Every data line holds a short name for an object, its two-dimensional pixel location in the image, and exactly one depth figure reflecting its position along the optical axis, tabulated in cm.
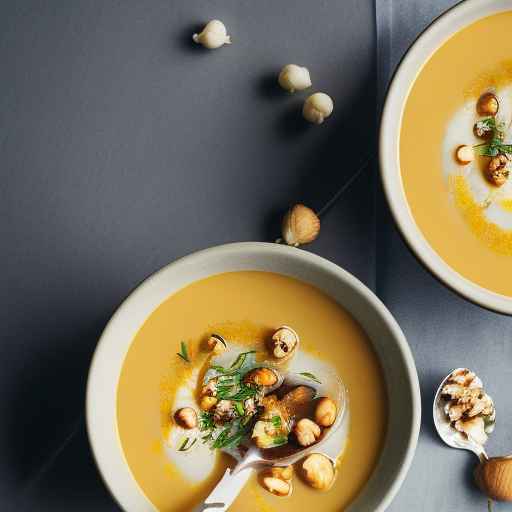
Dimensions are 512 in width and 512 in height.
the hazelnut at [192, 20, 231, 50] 89
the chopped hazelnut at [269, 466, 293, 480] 81
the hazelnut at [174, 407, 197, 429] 80
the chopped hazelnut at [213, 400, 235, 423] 81
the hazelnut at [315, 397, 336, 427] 80
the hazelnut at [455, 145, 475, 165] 84
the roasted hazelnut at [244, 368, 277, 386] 80
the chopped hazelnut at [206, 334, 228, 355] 79
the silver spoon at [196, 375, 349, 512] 80
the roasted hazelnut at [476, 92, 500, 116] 84
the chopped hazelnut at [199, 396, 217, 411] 80
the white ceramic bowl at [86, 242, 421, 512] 77
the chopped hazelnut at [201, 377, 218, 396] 81
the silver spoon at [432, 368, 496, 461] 90
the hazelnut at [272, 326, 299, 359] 79
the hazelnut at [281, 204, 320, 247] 86
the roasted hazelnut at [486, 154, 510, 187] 84
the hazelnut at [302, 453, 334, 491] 80
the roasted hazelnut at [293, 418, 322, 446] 80
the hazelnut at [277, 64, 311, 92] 88
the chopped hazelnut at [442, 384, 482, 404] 88
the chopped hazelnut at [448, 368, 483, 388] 89
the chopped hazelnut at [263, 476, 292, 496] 80
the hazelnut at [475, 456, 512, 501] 86
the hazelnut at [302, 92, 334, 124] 87
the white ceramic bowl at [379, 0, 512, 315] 81
